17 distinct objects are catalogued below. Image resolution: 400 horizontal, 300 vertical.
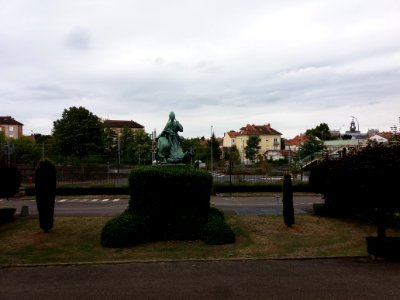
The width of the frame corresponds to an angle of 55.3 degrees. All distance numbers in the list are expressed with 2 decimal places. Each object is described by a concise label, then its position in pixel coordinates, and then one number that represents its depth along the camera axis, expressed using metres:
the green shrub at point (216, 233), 14.91
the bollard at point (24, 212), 21.85
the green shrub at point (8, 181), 20.81
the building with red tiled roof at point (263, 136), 106.12
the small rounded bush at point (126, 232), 14.54
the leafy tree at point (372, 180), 12.39
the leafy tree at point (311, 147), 67.39
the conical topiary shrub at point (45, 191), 16.27
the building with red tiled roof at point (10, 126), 103.00
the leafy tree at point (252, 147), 88.12
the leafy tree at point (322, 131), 94.19
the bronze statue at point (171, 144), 17.11
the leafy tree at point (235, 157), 76.94
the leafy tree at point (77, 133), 58.38
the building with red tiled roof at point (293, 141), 123.34
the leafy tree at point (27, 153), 53.75
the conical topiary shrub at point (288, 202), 17.81
